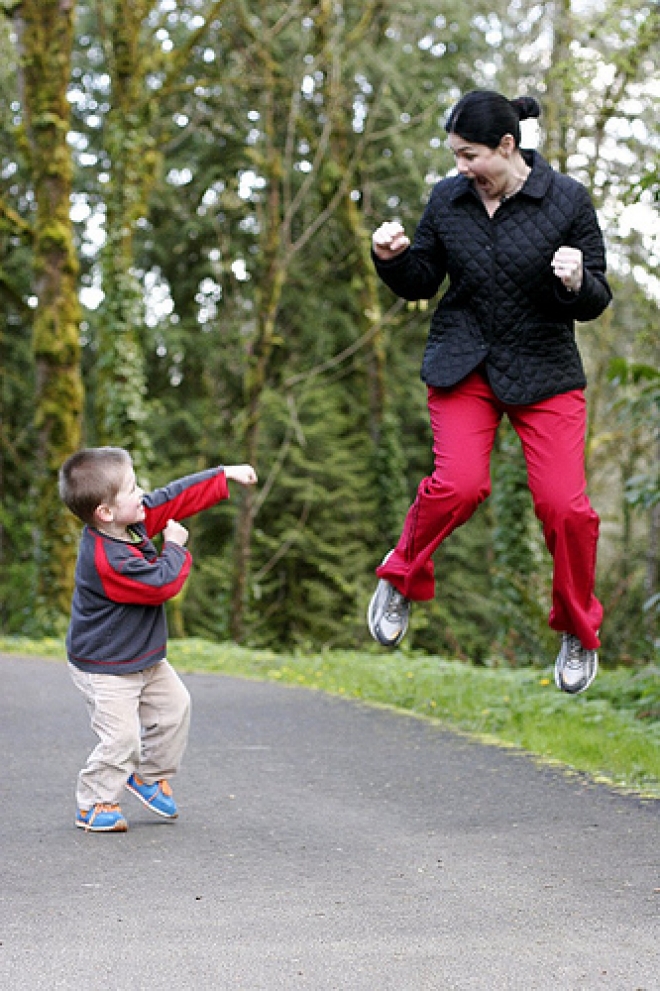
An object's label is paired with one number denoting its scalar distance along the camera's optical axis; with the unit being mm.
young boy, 5117
